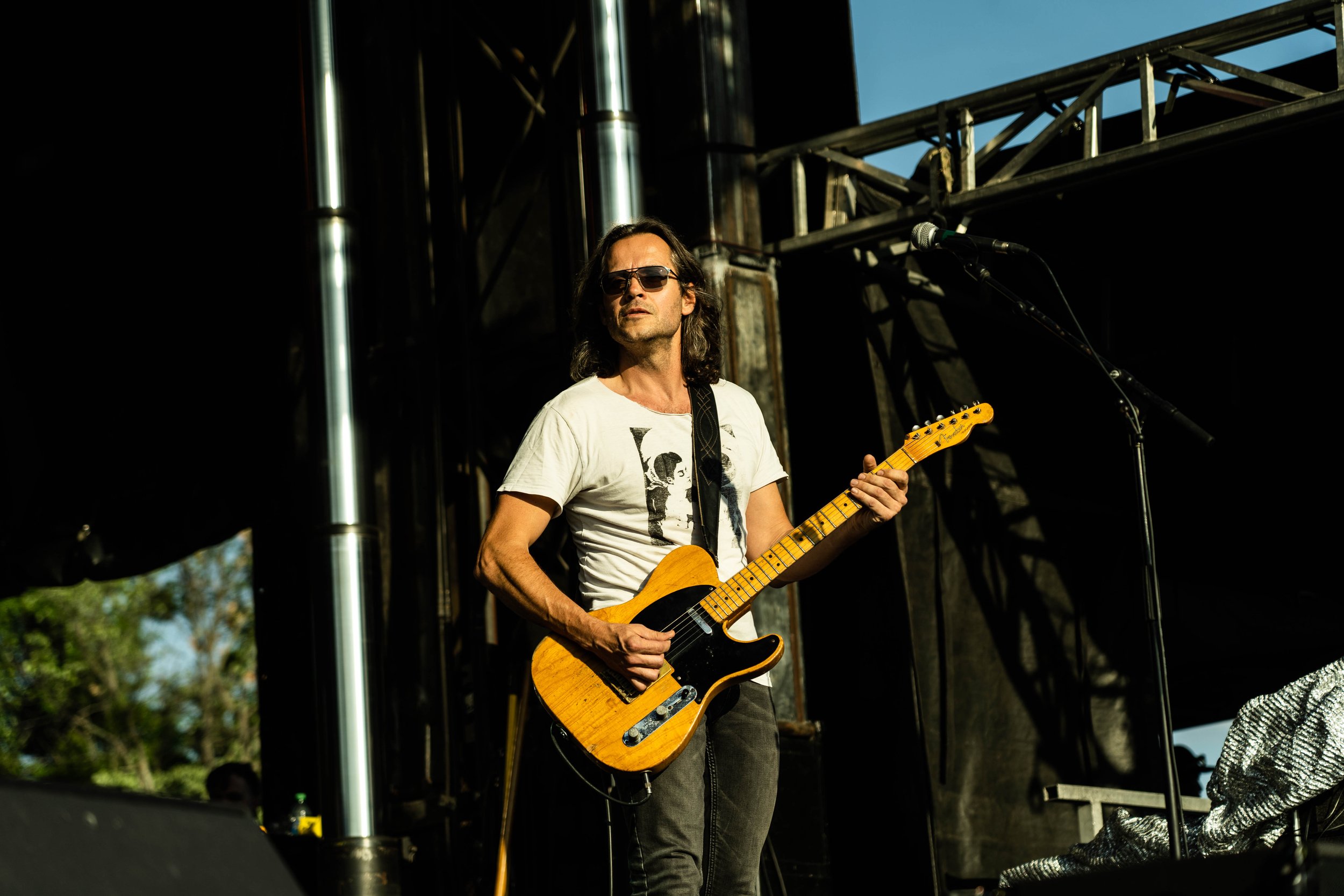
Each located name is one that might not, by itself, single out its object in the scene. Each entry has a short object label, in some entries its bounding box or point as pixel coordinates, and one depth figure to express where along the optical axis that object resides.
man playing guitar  6.11
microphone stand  7.33
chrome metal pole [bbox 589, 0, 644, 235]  10.38
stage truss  11.41
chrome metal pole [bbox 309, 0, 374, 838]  11.02
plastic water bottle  12.83
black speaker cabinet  3.04
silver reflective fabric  7.74
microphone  8.44
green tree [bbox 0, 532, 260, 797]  51.94
